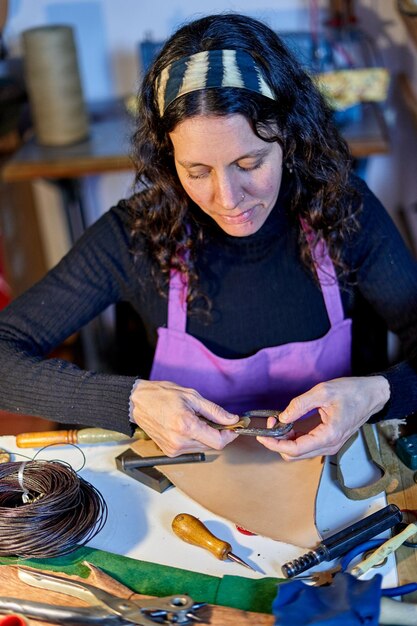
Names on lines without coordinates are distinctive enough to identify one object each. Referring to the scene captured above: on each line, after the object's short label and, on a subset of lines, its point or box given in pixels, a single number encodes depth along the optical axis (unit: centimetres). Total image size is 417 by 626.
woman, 146
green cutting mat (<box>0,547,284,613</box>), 117
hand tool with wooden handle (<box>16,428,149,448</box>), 150
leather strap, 135
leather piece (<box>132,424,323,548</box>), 130
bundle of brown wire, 125
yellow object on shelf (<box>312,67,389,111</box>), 266
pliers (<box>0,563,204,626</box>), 109
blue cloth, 104
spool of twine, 270
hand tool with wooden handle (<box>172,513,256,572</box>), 124
